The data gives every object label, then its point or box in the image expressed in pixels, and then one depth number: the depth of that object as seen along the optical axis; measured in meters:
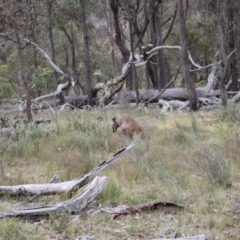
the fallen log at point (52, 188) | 9.68
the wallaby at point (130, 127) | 15.95
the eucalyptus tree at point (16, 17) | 18.23
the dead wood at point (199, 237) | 6.86
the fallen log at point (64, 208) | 8.25
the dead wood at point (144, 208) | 8.84
